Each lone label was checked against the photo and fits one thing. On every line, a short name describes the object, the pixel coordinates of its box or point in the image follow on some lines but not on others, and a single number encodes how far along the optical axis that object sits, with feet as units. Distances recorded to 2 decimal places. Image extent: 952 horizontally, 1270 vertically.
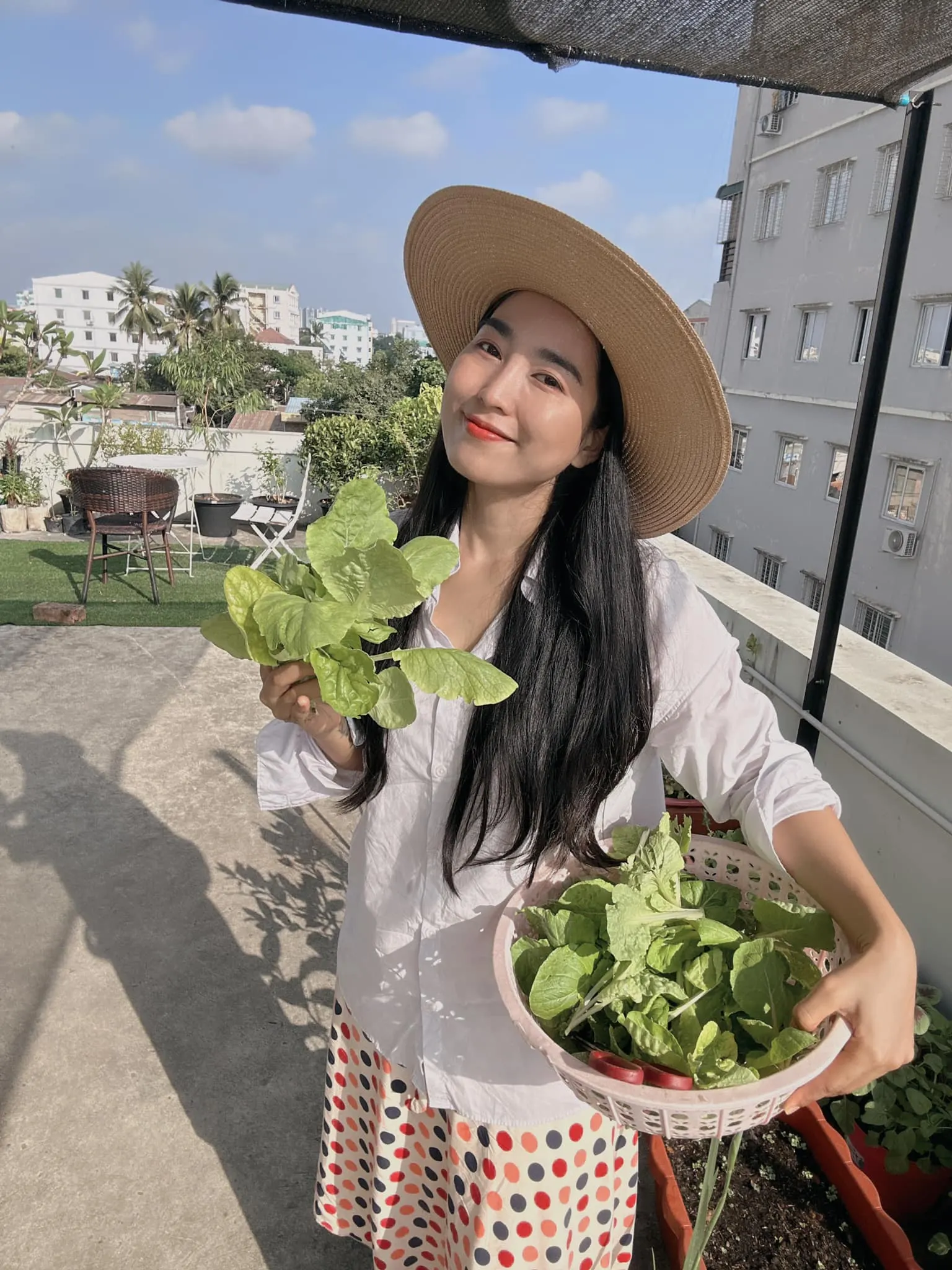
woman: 3.11
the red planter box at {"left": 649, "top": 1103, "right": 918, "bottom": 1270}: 4.43
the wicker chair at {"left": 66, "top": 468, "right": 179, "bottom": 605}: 17.25
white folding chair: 20.84
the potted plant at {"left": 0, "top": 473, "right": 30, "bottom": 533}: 27.99
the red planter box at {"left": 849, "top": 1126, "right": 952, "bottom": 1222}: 4.94
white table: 21.68
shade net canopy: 4.40
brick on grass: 16.89
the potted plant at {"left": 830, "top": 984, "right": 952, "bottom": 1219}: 4.88
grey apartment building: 32.83
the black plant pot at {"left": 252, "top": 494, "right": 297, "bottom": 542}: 24.27
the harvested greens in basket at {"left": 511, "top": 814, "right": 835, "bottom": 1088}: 2.53
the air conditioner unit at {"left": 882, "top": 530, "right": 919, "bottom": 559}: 33.32
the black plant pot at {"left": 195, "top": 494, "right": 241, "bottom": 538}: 28.60
